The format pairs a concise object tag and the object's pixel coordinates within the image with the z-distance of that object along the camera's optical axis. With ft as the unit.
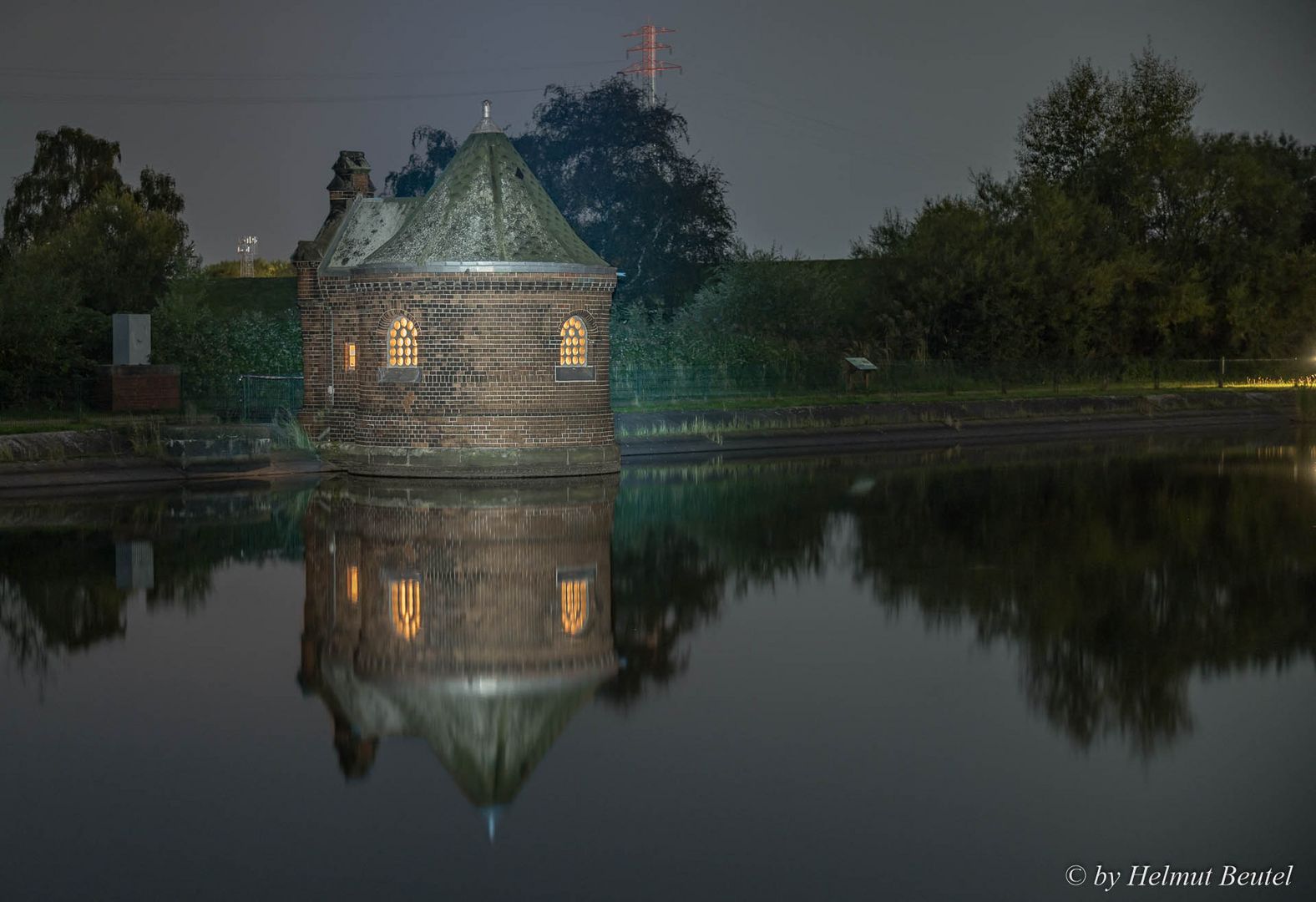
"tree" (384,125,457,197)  230.89
